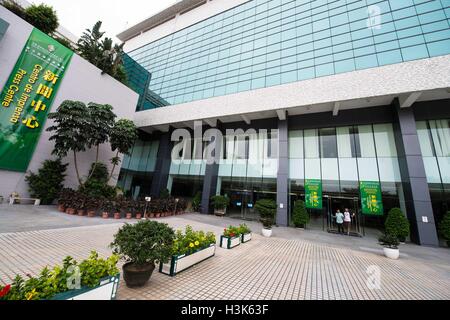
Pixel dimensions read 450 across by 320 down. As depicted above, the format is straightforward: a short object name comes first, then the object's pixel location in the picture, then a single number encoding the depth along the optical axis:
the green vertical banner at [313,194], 14.56
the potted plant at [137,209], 13.15
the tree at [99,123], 14.05
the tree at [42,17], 14.13
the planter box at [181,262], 4.62
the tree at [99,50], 17.69
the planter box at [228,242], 7.47
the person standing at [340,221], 13.20
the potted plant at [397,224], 10.68
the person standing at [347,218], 12.80
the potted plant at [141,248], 3.70
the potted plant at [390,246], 7.86
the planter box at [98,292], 2.58
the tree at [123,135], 16.00
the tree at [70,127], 12.86
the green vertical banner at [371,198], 12.94
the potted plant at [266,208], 13.13
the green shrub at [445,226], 10.50
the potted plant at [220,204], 17.36
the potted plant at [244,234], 8.52
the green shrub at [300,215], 14.16
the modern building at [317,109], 12.43
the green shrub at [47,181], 13.10
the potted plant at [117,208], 12.15
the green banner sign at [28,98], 12.12
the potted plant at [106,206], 11.98
